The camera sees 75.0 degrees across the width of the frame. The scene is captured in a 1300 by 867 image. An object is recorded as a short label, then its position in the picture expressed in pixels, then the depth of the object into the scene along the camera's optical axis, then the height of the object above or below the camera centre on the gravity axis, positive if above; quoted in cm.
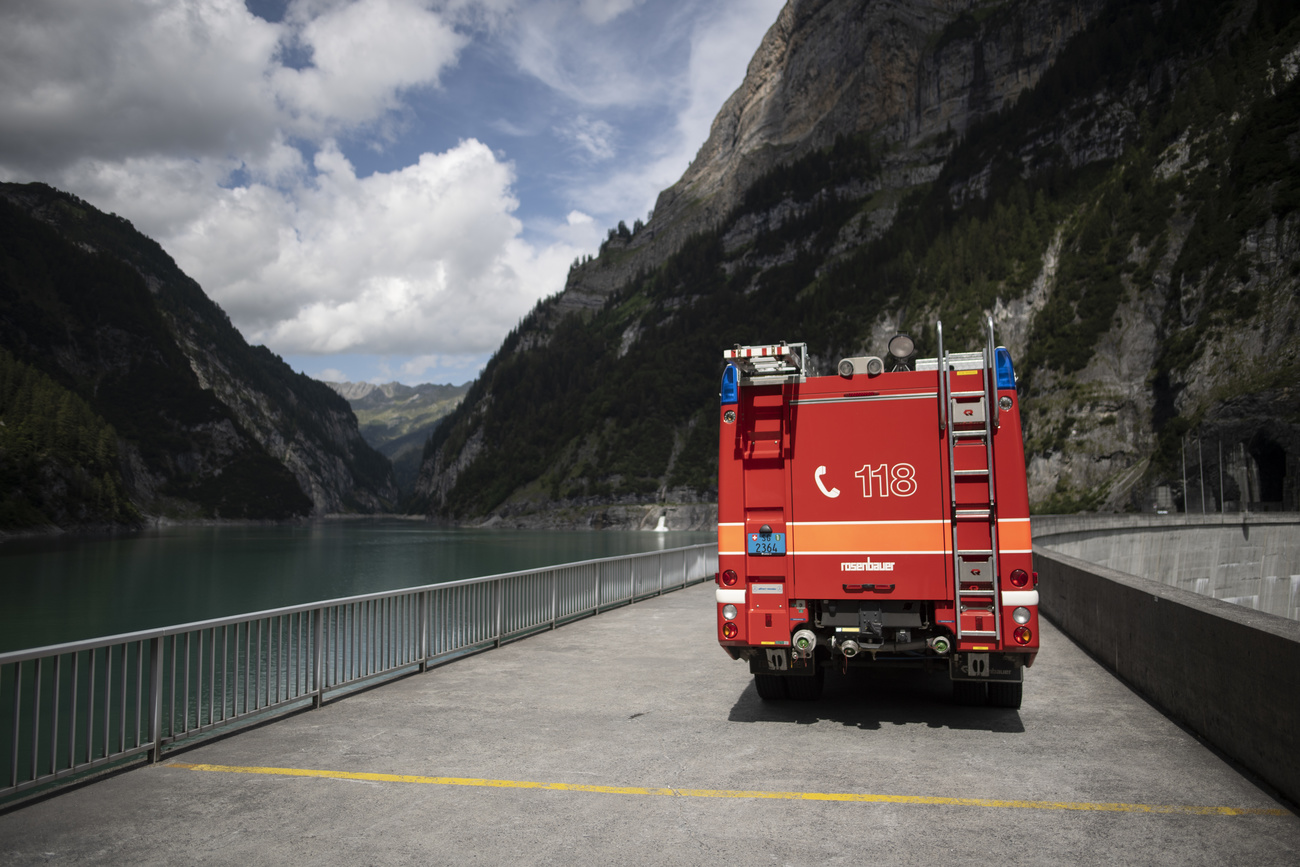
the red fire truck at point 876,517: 744 -22
